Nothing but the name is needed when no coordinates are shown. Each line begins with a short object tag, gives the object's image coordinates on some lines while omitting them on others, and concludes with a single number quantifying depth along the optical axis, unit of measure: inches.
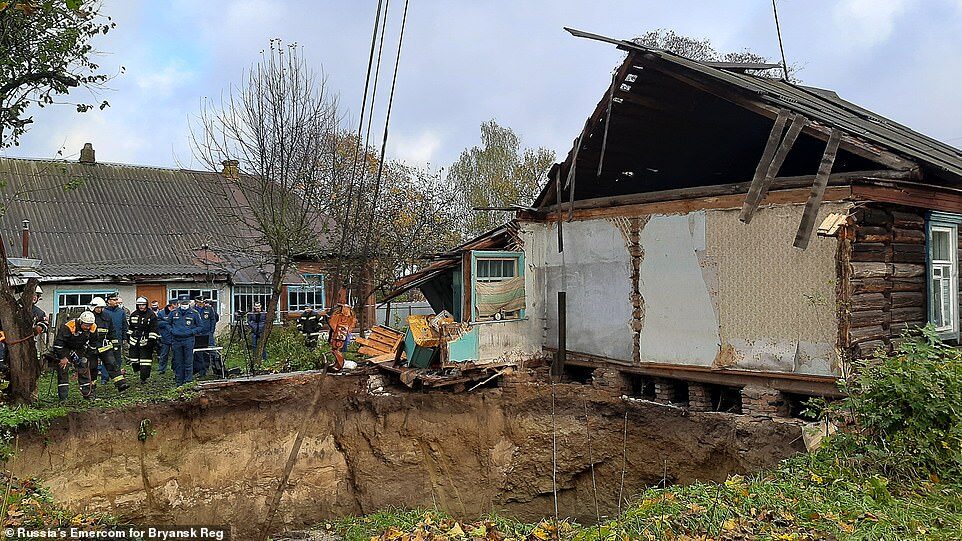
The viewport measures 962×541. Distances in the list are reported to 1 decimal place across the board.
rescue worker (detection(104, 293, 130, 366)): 456.4
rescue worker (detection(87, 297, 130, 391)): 414.9
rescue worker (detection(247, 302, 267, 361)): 568.7
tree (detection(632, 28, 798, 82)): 1117.7
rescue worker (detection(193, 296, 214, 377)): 474.6
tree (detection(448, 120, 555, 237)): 1323.8
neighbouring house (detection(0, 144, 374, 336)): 701.3
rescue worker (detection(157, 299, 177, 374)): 456.4
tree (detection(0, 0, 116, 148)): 350.3
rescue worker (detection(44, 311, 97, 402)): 399.5
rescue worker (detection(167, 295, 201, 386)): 443.2
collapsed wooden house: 317.7
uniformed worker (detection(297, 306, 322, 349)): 617.1
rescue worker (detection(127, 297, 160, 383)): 455.8
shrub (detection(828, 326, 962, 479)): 234.1
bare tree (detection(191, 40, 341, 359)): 587.2
